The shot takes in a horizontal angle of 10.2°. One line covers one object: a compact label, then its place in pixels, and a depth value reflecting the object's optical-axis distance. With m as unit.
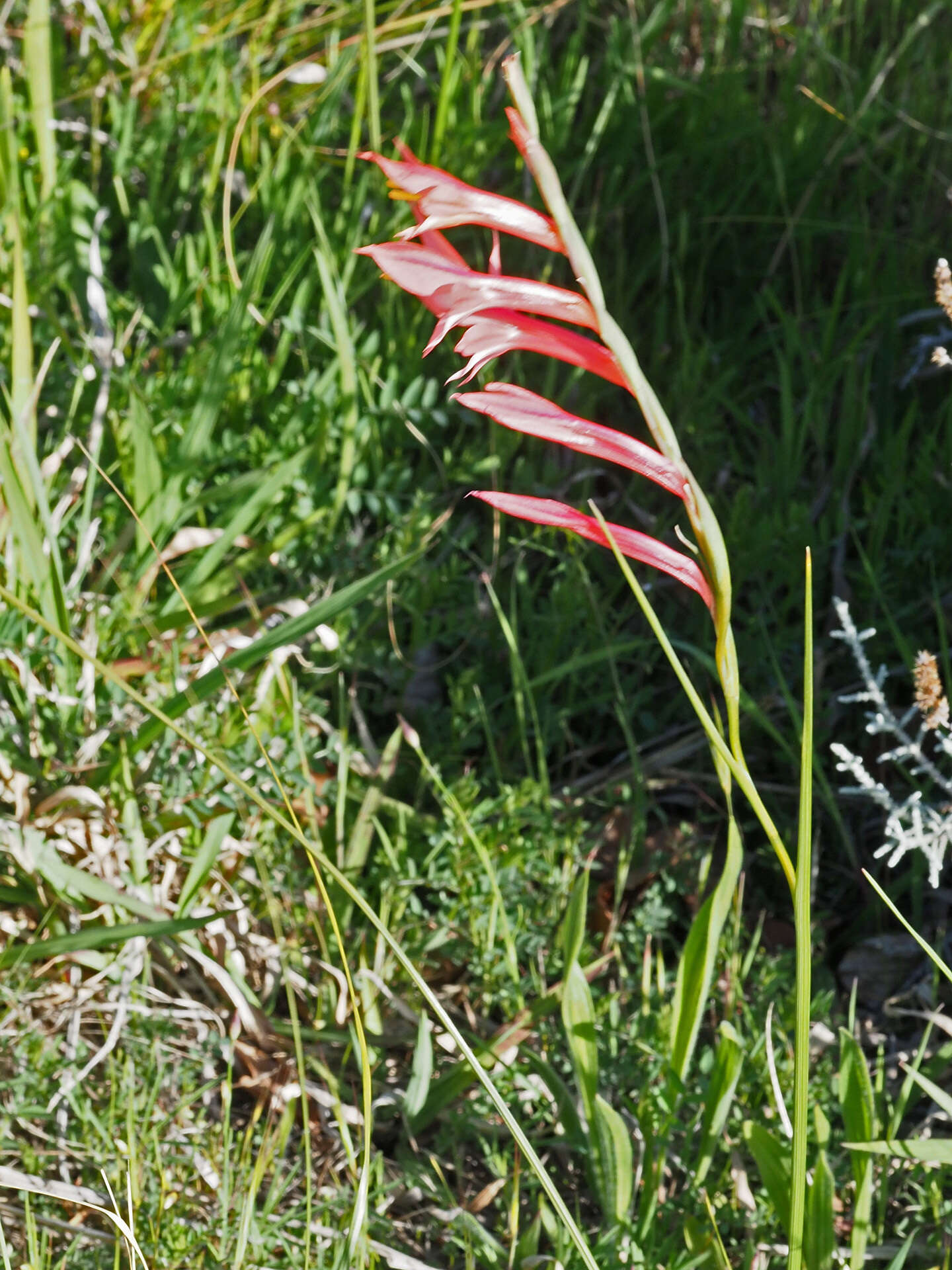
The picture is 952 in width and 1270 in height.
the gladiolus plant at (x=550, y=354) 1.17
